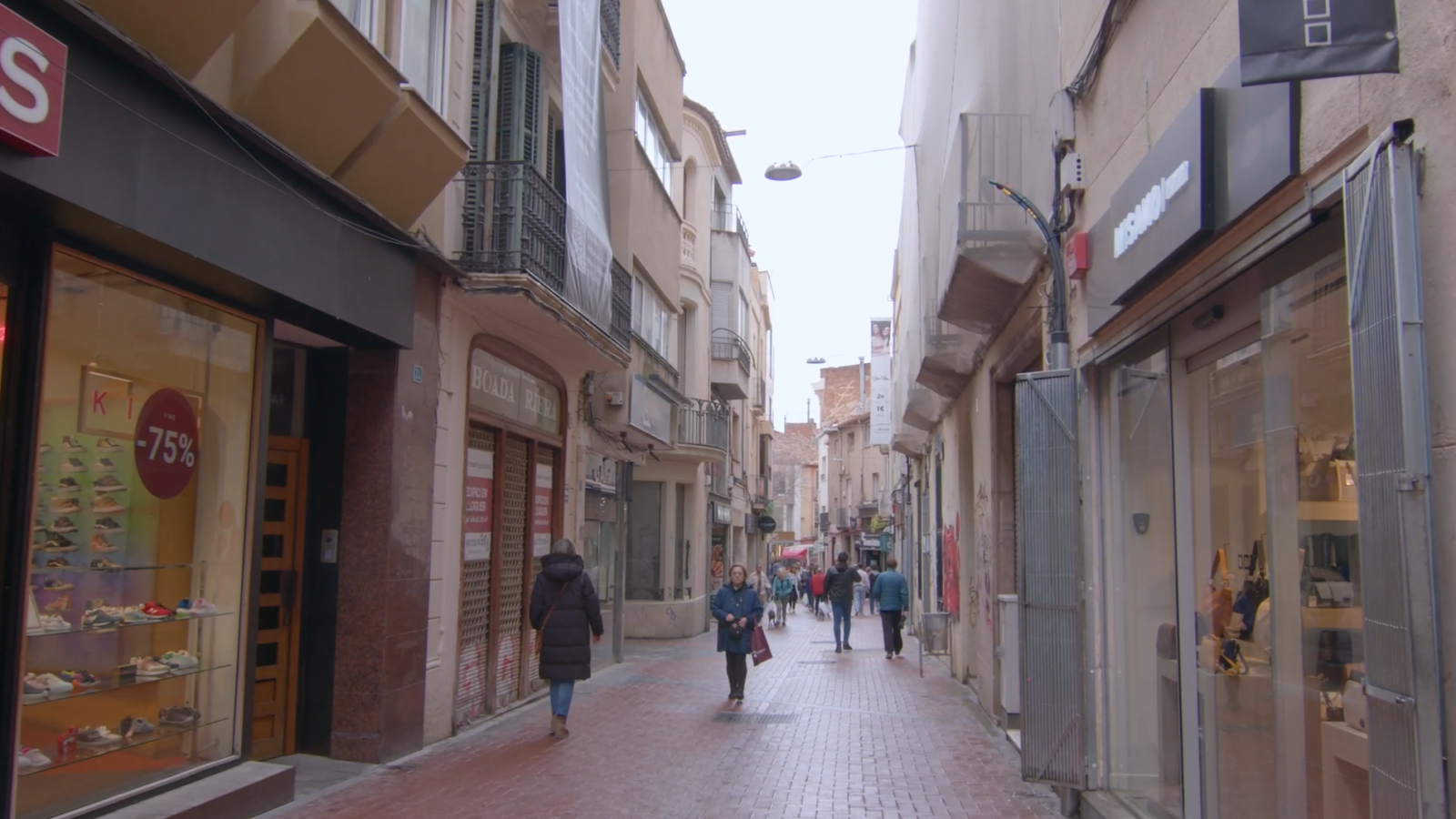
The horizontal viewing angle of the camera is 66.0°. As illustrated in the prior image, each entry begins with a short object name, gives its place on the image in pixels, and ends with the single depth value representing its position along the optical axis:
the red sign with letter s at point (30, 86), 4.70
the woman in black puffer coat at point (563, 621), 10.35
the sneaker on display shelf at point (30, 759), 5.61
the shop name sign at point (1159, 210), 5.00
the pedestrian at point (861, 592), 32.22
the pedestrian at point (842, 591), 20.88
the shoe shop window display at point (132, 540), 5.90
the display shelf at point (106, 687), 5.86
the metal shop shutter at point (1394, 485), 3.30
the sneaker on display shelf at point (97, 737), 6.13
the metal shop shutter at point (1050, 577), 7.37
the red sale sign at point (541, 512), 13.41
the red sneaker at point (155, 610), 6.77
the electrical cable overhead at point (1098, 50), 6.78
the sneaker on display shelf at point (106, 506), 6.30
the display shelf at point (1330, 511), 4.03
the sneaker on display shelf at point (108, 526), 6.34
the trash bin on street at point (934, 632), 16.22
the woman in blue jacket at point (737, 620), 13.12
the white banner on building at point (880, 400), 36.16
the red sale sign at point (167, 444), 6.72
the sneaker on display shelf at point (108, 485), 6.32
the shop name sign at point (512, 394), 11.38
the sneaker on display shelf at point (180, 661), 6.94
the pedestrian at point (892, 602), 18.56
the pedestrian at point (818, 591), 33.75
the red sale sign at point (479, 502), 11.12
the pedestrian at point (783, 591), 30.02
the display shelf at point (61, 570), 5.82
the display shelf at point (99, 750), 5.86
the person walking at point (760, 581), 26.17
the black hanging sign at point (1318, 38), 3.54
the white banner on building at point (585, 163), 11.52
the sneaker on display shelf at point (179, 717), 6.86
